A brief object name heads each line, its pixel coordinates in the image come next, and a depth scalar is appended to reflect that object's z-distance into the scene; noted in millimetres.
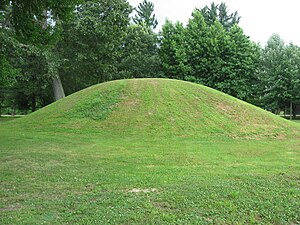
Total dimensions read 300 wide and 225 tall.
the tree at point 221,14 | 42481
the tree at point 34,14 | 5920
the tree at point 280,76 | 27016
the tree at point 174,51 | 27516
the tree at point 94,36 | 18500
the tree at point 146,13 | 47619
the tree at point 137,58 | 27922
